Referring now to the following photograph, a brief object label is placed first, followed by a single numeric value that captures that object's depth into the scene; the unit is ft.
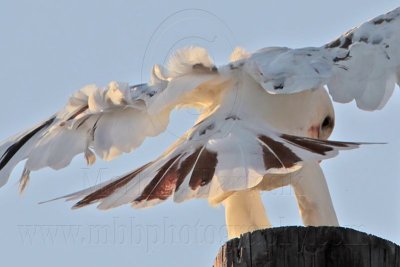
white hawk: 31.50
